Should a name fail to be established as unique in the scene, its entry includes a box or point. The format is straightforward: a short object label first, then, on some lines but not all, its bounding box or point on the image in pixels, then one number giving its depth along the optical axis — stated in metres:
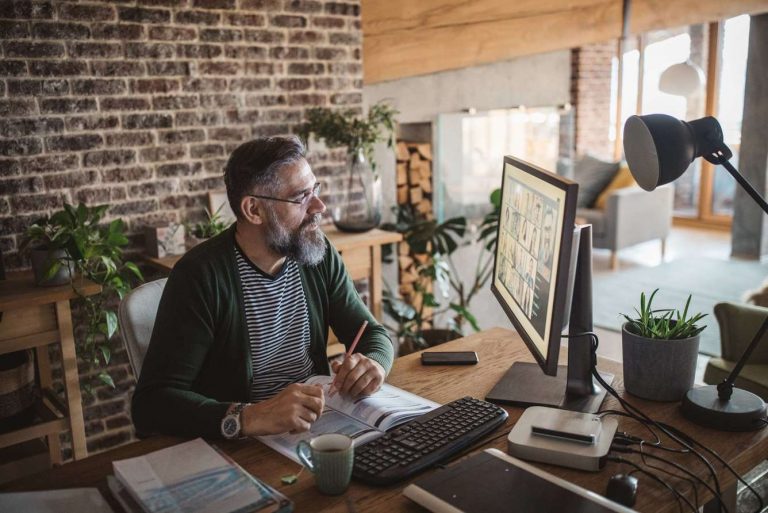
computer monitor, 1.25
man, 1.52
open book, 1.33
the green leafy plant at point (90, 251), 2.48
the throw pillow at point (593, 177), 6.49
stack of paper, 1.06
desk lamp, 1.33
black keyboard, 1.18
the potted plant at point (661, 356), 1.44
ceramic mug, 1.11
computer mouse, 1.07
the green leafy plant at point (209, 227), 2.91
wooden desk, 1.11
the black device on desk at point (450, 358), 1.75
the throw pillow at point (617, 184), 6.30
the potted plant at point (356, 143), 3.24
